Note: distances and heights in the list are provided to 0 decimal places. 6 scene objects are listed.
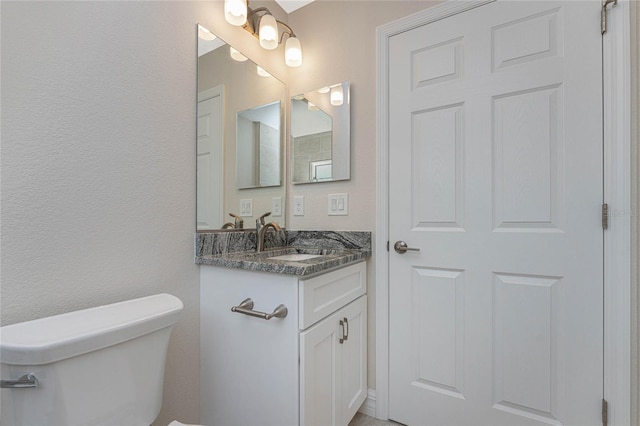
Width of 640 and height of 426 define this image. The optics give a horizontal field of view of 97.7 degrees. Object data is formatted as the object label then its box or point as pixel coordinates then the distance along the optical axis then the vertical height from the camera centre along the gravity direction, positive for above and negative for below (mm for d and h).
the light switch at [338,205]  1633 +61
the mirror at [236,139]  1309 +415
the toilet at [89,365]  645 -387
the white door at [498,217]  1122 -7
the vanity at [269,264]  1041 -208
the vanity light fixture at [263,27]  1347 +1013
